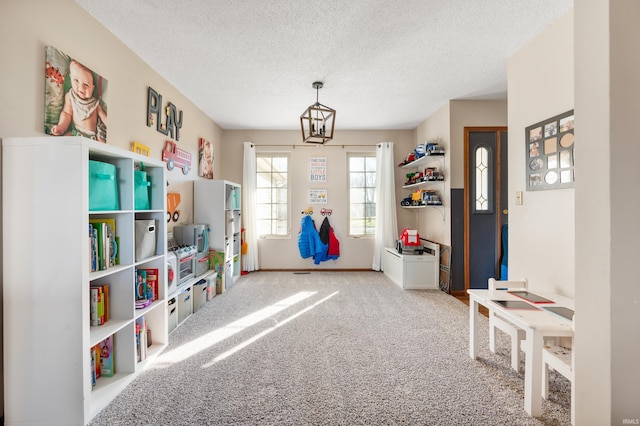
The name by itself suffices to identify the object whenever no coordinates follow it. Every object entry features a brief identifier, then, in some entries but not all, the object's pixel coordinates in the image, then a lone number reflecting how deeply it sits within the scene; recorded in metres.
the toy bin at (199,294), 3.01
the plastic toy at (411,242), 3.93
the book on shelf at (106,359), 1.73
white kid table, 1.39
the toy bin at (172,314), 2.46
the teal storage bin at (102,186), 1.49
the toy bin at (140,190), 1.89
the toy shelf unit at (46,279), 1.35
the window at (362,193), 4.90
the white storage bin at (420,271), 3.76
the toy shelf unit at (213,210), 3.54
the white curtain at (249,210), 4.63
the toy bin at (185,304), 2.68
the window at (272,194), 4.86
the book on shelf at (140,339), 1.90
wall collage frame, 1.83
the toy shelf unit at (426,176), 3.76
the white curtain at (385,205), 4.65
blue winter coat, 4.68
